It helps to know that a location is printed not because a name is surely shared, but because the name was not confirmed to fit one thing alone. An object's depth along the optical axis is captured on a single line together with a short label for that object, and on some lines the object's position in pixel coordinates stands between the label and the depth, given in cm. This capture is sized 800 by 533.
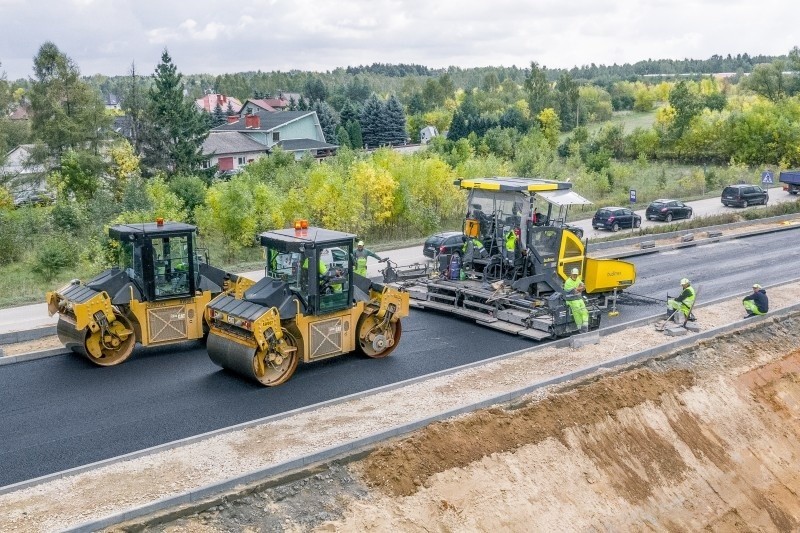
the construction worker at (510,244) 1750
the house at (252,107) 9131
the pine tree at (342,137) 7156
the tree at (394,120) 8022
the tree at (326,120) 7819
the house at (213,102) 11056
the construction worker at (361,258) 1795
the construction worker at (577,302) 1584
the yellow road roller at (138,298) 1406
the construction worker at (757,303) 1762
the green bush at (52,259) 2408
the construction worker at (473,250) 1823
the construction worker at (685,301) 1667
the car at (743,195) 3888
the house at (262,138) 5812
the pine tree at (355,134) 7538
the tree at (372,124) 7912
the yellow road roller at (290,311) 1302
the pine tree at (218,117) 8035
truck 4291
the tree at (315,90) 10994
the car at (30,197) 3838
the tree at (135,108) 4447
